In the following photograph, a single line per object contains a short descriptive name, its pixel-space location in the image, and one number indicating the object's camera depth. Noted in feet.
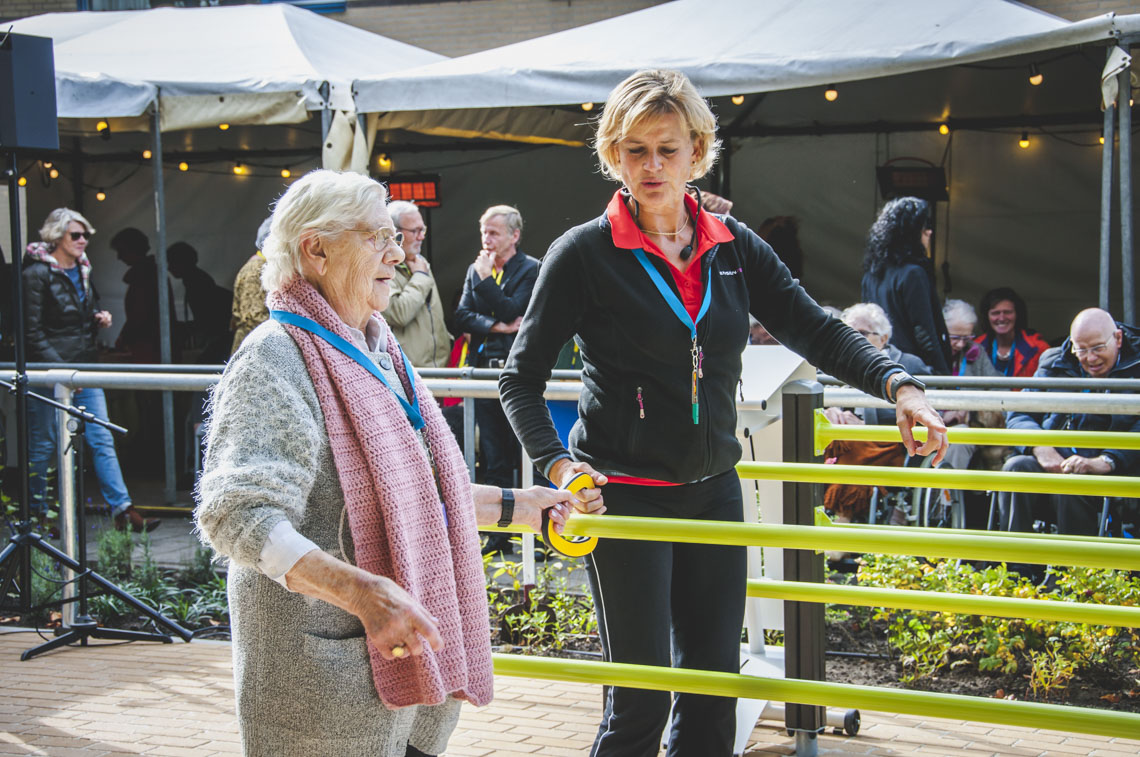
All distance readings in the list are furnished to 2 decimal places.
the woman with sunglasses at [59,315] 25.32
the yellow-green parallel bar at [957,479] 9.38
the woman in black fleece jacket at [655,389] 9.01
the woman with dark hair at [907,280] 22.27
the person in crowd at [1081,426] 18.54
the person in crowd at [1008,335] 25.94
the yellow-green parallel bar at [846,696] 7.53
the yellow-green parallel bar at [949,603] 8.20
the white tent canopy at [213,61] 25.85
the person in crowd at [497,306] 23.68
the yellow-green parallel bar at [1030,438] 9.94
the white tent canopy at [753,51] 22.26
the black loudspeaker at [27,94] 17.79
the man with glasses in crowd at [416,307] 23.15
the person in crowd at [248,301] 24.57
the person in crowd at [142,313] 34.73
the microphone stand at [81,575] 17.69
